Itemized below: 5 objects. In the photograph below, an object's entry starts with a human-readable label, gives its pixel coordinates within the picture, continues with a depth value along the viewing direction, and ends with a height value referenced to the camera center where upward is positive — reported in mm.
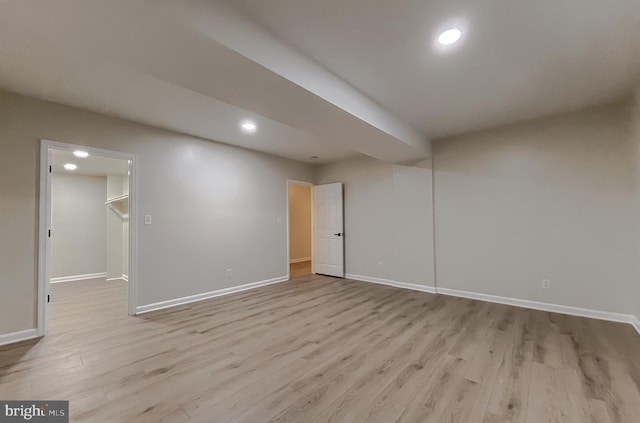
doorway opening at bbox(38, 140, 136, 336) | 4953 -291
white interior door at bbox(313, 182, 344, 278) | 6031 -333
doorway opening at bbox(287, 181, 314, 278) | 8273 -290
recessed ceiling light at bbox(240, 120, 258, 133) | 3684 +1292
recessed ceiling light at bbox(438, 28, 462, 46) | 2021 +1383
